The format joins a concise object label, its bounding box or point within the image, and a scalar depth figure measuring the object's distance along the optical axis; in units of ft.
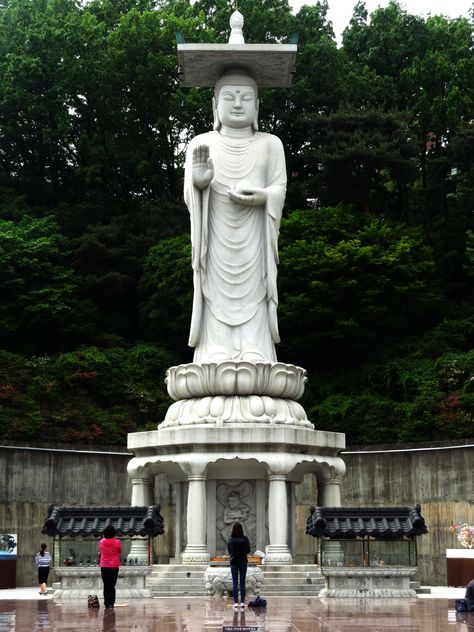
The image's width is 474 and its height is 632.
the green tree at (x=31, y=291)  120.26
